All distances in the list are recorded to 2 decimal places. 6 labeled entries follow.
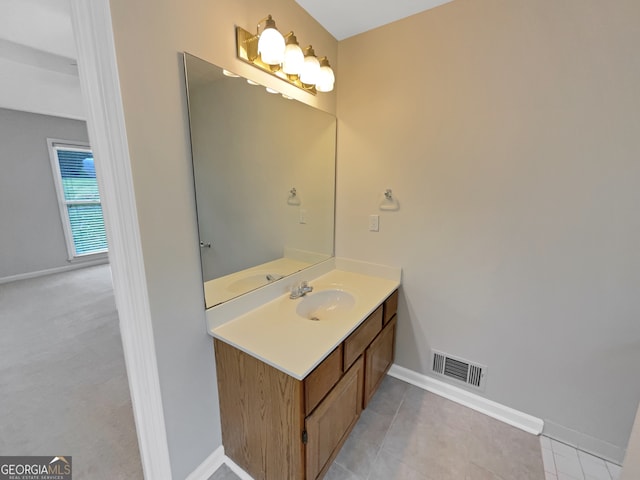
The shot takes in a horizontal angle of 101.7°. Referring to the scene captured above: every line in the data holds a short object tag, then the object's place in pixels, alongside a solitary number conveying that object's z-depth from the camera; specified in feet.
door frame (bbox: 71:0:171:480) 2.62
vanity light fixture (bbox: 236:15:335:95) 3.88
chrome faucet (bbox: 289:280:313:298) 5.15
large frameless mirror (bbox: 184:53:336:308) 3.73
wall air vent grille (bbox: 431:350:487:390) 5.50
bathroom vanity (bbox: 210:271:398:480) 3.36
